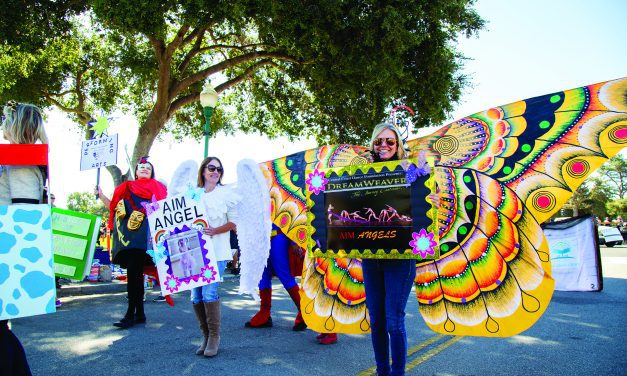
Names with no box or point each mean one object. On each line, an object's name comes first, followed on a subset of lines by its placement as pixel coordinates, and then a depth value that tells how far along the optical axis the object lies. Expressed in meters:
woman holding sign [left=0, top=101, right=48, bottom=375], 2.77
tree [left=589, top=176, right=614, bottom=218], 64.69
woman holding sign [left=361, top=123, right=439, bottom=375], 3.11
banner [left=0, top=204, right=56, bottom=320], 2.67
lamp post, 11.06
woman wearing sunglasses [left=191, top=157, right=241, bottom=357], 4.19
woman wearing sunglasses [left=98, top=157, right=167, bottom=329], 5.57
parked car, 29.48
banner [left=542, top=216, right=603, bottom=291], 8.74
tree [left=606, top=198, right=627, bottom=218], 64.00
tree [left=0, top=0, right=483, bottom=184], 9.98
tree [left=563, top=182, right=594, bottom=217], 61.25
